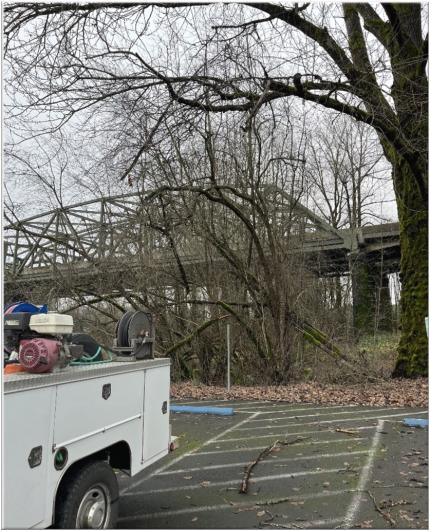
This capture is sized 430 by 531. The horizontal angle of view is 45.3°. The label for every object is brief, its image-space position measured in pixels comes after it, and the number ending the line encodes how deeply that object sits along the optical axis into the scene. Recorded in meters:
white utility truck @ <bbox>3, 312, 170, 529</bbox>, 2.58
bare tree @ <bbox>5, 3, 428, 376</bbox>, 8.23
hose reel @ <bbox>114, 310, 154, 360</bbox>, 4.19
